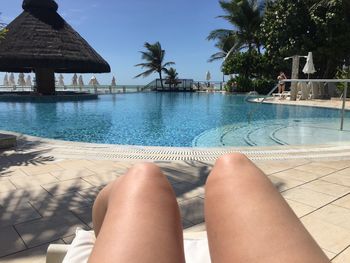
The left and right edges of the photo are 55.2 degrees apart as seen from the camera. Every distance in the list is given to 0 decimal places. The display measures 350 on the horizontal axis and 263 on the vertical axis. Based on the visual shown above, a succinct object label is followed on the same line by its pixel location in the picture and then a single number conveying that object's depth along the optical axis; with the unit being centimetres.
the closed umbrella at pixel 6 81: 2675
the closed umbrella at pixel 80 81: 2768
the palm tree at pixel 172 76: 3244
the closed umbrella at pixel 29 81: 2646
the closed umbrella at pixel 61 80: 2837
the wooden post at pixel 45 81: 2147
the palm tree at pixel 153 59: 3369
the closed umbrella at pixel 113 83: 3019
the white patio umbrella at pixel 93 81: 2783
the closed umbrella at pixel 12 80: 2647
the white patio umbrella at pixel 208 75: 3317
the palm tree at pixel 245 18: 2547
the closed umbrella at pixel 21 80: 2556
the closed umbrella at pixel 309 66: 1652
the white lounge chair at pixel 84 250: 136
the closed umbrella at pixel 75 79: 2758
